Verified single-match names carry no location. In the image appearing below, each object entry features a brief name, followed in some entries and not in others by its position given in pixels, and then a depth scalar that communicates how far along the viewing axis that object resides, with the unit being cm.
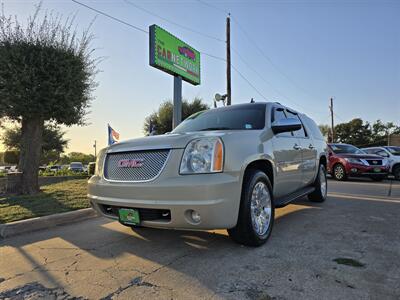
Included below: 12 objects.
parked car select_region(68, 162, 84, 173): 3619
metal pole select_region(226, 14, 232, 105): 1746
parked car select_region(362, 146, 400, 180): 1307
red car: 1218
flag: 1142
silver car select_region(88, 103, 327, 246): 299
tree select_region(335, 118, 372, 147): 6312
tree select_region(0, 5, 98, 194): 738
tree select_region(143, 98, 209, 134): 2644
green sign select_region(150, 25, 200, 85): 1239
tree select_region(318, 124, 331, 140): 6912
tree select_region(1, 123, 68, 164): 3209
